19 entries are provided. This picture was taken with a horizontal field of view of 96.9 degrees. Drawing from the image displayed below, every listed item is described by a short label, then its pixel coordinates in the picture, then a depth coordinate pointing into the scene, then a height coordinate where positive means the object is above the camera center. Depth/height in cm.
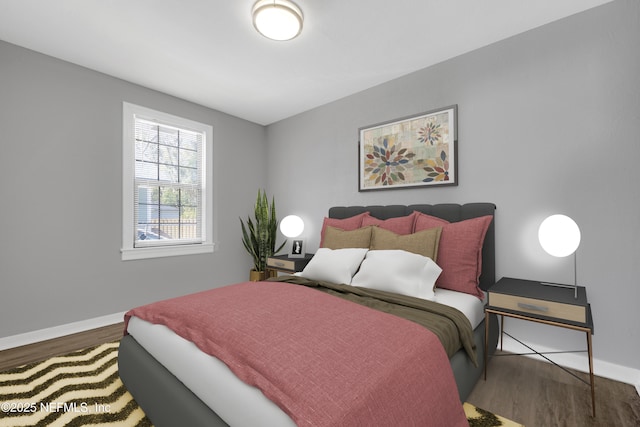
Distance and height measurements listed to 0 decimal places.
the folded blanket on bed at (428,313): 149 -56
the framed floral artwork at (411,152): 267 +65
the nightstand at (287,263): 330 -59
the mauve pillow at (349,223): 301 -9
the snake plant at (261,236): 409 -32
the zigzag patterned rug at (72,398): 153 -111
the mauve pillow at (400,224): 258 -9
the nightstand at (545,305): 161 -56
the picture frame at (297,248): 378 -46
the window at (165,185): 320 +36
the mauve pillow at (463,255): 218 -32
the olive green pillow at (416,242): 226 -23
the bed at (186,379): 106 -79
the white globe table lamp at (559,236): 179 -13
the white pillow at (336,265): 227 -42
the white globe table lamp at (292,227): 367 -17
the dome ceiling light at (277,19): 193 +138
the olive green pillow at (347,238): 268 -24
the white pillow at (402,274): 196 -43
